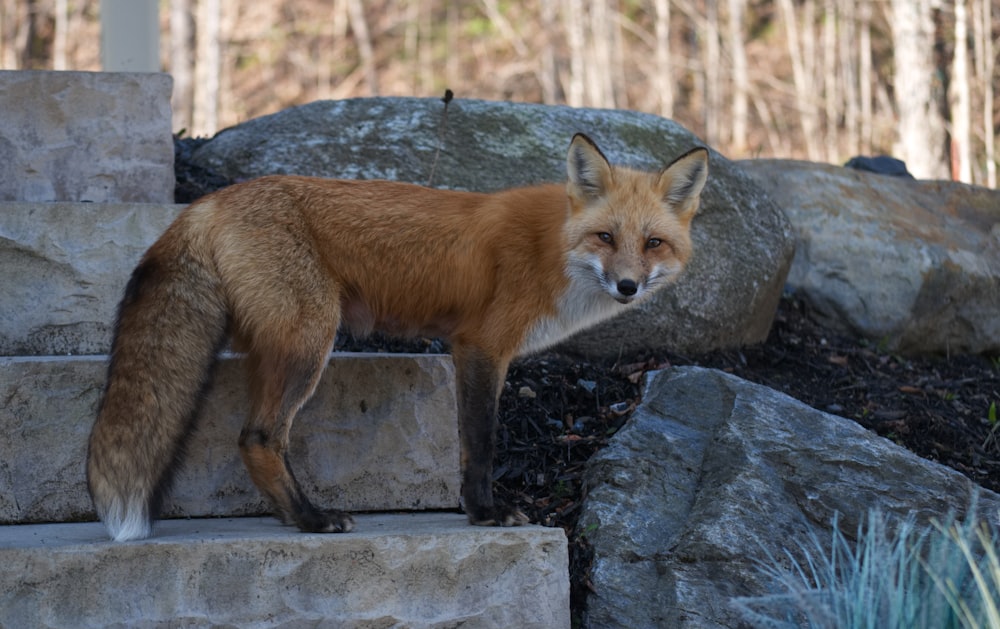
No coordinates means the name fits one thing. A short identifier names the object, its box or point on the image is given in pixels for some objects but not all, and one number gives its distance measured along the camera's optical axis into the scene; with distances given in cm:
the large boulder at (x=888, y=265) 567
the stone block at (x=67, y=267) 360
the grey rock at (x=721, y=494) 315
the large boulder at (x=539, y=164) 494
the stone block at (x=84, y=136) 414
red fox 282
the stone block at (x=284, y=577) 258
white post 550
